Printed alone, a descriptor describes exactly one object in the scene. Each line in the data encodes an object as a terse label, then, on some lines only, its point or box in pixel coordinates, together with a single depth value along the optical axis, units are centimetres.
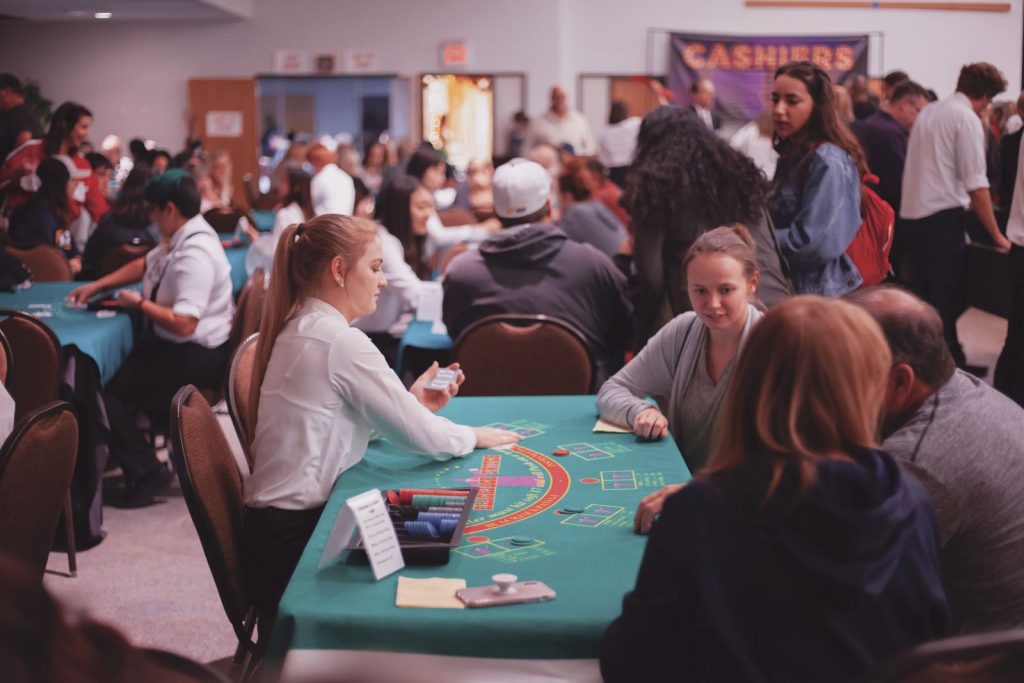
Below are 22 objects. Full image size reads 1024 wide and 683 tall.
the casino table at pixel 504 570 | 165
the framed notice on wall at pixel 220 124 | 1326
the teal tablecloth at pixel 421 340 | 422
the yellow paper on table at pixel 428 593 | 171
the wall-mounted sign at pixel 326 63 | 1307
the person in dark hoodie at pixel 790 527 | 141
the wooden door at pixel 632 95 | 1344
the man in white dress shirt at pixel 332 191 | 705
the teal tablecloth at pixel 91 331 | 406
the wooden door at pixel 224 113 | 1320
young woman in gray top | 262
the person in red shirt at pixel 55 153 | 721
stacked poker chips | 195
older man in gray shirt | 182
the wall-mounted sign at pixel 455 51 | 1305
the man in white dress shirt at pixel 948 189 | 585
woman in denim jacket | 391
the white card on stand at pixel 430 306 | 459
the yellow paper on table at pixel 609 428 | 275
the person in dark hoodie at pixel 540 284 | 402
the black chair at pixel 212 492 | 218
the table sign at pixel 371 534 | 180
